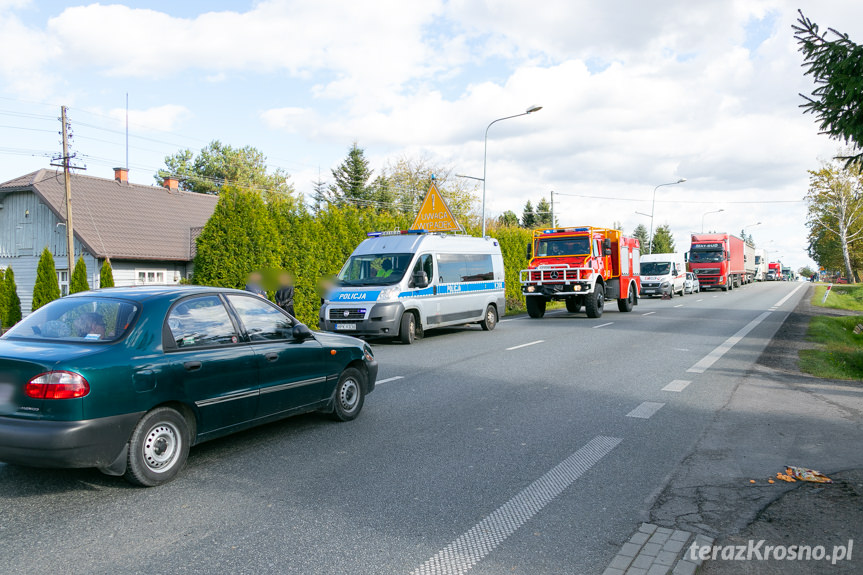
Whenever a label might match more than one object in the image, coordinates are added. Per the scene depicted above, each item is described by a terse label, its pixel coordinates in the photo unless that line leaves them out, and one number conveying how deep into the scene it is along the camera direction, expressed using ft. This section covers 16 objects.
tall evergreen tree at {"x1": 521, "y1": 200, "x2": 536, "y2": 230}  316.19
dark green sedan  15.15
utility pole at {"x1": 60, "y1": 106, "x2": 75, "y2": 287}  91.25
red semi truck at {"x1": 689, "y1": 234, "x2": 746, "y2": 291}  156.56
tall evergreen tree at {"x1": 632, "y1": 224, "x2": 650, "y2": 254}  397.13
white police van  48.29
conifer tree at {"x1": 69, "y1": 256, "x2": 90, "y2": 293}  80.33
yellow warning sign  73.20
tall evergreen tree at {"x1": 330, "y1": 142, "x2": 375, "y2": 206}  201.87
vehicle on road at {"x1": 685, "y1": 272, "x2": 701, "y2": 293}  146.30
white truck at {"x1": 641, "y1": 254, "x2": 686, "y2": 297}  127.34
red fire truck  71.31
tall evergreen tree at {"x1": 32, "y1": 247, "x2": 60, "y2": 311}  80.18
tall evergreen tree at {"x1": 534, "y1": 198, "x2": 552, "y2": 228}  315.78
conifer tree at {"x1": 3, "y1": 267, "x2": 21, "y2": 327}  83.41
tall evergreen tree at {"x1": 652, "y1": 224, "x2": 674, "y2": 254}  320.07
